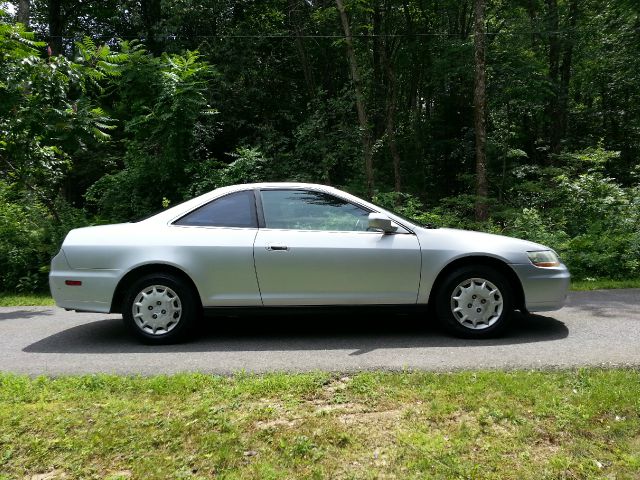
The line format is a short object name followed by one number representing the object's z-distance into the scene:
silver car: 5.05
